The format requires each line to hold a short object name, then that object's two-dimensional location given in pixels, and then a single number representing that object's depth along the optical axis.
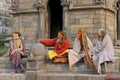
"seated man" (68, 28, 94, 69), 11.58
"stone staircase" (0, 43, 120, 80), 11.18
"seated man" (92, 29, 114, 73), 10.94
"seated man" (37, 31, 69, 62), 11.88
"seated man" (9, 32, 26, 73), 12.36
